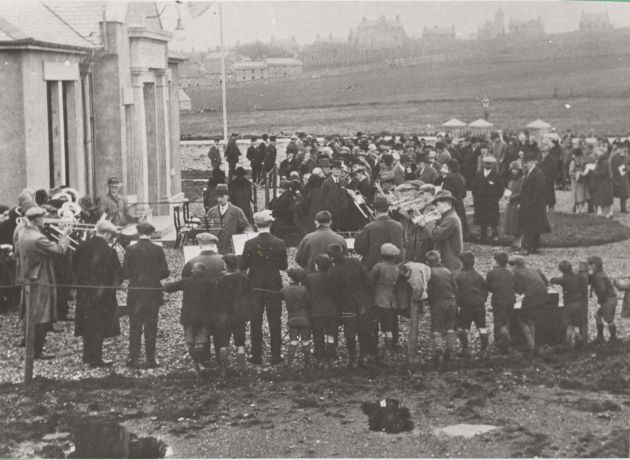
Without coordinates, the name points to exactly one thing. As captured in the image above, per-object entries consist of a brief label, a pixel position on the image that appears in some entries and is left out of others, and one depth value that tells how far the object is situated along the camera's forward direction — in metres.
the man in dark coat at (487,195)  16.75
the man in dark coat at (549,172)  16.84
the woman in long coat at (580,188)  18.73
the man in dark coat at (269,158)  26.09
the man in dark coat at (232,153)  27.75
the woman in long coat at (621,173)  17.66
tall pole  22.79
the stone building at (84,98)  13.77
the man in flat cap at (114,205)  13.40
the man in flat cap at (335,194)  14.59
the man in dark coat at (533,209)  15.36
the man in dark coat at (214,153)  28.32
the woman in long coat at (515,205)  15.80
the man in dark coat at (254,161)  27.36
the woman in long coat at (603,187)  17.91
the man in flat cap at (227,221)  12.44
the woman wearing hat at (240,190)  16.91
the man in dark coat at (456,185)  15.71
